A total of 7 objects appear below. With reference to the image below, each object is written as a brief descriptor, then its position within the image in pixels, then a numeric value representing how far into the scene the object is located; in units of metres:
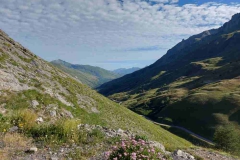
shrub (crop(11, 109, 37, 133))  13.75
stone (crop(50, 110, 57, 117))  28.59
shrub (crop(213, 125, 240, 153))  64.19
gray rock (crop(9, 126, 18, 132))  13.55
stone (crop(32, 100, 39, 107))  28.69
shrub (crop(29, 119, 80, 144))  12.70
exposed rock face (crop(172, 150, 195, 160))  13.30
